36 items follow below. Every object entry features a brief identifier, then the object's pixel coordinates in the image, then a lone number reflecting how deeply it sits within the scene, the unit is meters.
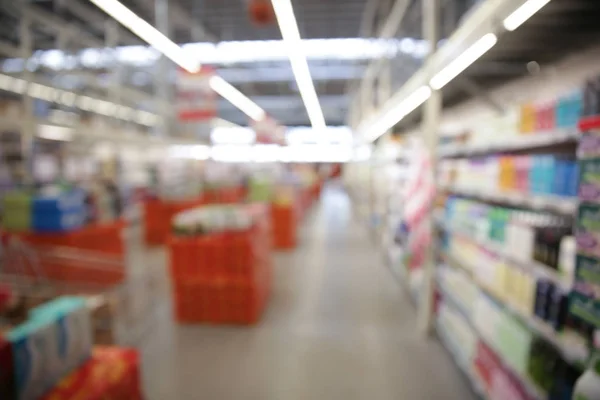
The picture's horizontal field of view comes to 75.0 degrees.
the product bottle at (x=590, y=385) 1.52
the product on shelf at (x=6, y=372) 1.97
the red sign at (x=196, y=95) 6.70
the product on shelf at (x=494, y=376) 2.61
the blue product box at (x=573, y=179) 2.18
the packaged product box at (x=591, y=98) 1.96
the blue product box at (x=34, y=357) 2.03
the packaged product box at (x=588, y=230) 1.68
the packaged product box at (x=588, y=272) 1.67
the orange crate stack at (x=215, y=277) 4.53
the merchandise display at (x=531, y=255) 1.78
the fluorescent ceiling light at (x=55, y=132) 6.77
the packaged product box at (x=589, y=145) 1.68
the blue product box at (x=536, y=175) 2.51
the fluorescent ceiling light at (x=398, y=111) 4.63
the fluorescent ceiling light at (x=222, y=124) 17.93
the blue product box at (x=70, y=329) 2.34
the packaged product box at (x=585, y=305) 1.69
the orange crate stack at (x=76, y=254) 4.94
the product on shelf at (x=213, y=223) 4.70
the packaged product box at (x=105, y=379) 2.22
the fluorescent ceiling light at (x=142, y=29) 3.33
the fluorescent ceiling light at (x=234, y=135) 24.38
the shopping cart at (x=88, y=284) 3.53
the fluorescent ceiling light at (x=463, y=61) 2.64
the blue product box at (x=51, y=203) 5.26
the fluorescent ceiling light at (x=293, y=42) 3.49
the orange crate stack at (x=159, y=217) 9.24
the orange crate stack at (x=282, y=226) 9.04
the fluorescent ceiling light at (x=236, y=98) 8.32
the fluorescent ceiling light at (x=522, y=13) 2.08
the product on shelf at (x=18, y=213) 5.31
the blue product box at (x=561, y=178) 2.26
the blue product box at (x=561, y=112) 2.27
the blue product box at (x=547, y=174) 2.38
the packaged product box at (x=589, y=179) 1.68
